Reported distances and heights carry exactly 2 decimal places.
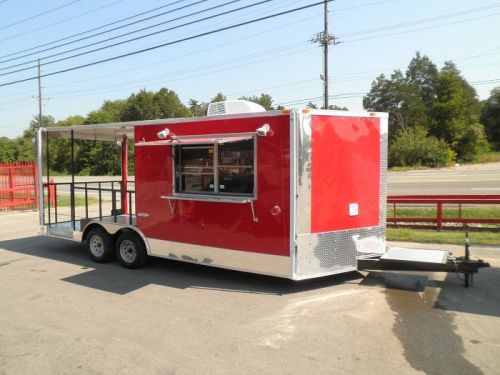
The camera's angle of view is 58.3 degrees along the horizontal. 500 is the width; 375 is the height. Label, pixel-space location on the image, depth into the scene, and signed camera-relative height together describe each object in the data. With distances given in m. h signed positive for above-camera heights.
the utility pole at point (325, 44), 31.81 +9.26
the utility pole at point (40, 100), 52.50 +8.83
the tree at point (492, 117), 75.69 +9.14
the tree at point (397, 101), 69.00 +11.66
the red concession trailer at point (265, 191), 6.23 -0.28
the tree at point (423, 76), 75.12 +16.34
